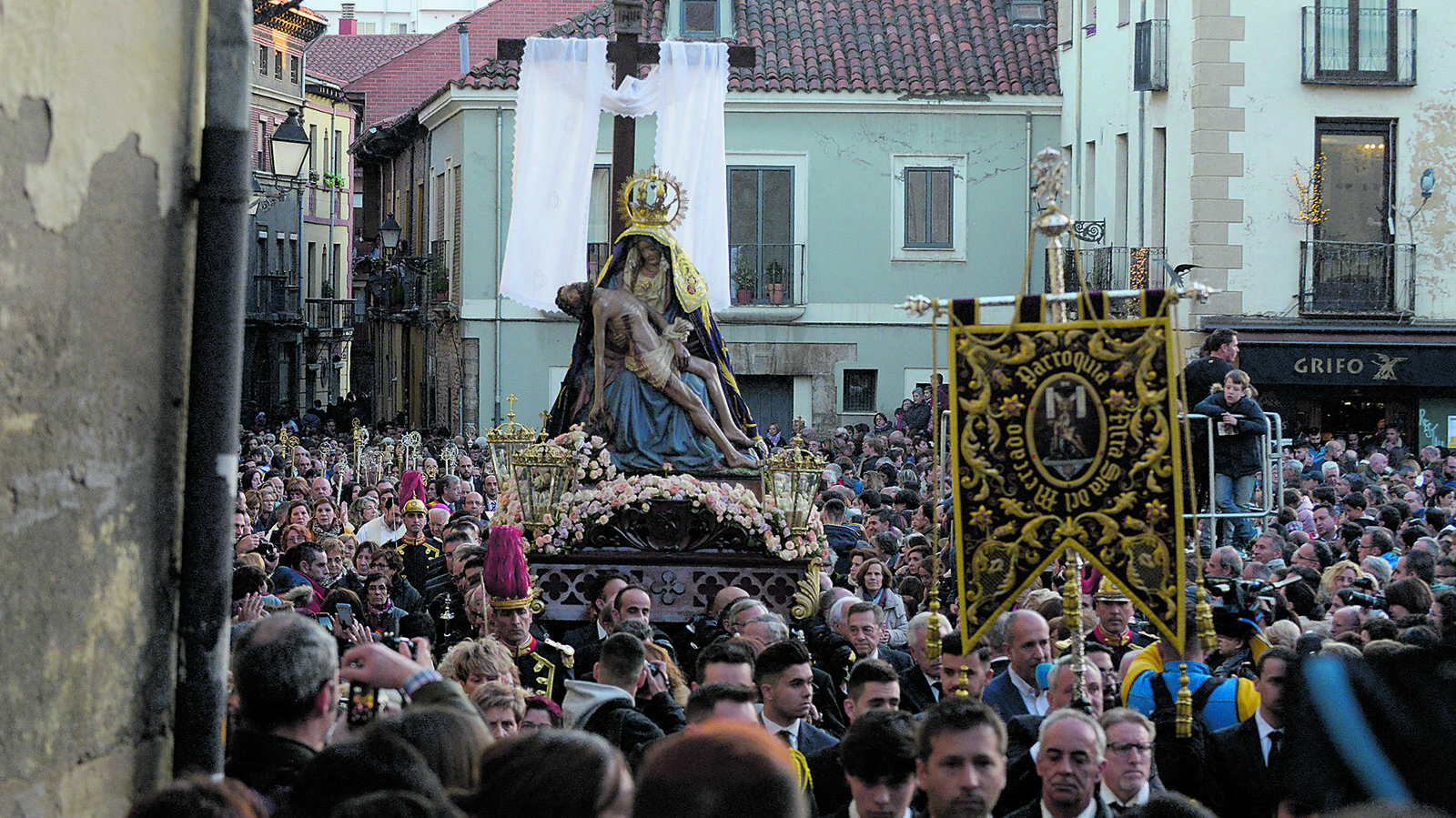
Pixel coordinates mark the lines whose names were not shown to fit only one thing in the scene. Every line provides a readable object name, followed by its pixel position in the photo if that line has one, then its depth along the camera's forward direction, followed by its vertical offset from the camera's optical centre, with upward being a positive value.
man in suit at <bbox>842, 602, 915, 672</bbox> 15.82 -1.01
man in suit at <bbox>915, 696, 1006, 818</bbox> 9.59 -0.94
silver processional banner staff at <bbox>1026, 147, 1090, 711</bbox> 12.07 +0.49
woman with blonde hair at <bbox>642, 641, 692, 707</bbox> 14.07 -1.09
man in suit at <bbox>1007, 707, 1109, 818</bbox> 10.31 -1.02
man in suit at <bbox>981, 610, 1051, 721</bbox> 13.72 -1.02
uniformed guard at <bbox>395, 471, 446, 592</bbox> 22.73 -1.02
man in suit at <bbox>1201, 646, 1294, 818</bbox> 11.92 -1.15
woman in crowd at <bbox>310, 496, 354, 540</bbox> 25.17 -0.93
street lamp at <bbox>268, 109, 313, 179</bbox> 34.47 +2.23
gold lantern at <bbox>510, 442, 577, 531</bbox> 22.11 -0.55
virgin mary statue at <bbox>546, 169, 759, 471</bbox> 23.23 +0.22
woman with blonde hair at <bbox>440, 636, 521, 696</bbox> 12.57 -0.94
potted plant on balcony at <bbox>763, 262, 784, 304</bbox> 54.31 +1.55
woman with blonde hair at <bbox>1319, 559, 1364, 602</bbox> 19.19 -0.92
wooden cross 25.33 +2.30
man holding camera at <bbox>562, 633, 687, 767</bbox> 12.09 -1.05
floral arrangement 21.87 -0.70
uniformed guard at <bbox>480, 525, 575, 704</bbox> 15.28 -0.90
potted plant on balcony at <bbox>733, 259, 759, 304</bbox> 54.19 +1.56
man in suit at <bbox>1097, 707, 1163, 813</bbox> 10.91 -1.05
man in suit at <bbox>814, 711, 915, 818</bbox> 10.03 -1.00
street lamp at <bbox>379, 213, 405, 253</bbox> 63.19 +2.53
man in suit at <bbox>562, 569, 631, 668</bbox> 16.72 -1.16
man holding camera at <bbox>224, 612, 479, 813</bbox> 7.92 -0.67
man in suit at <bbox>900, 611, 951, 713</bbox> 14.63 -1.13
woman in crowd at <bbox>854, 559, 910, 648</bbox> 19.55 -1.06
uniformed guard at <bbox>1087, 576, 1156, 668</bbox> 16.16 -0.97
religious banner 12.73 -0.22
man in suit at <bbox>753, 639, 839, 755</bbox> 12.43 -0.99
